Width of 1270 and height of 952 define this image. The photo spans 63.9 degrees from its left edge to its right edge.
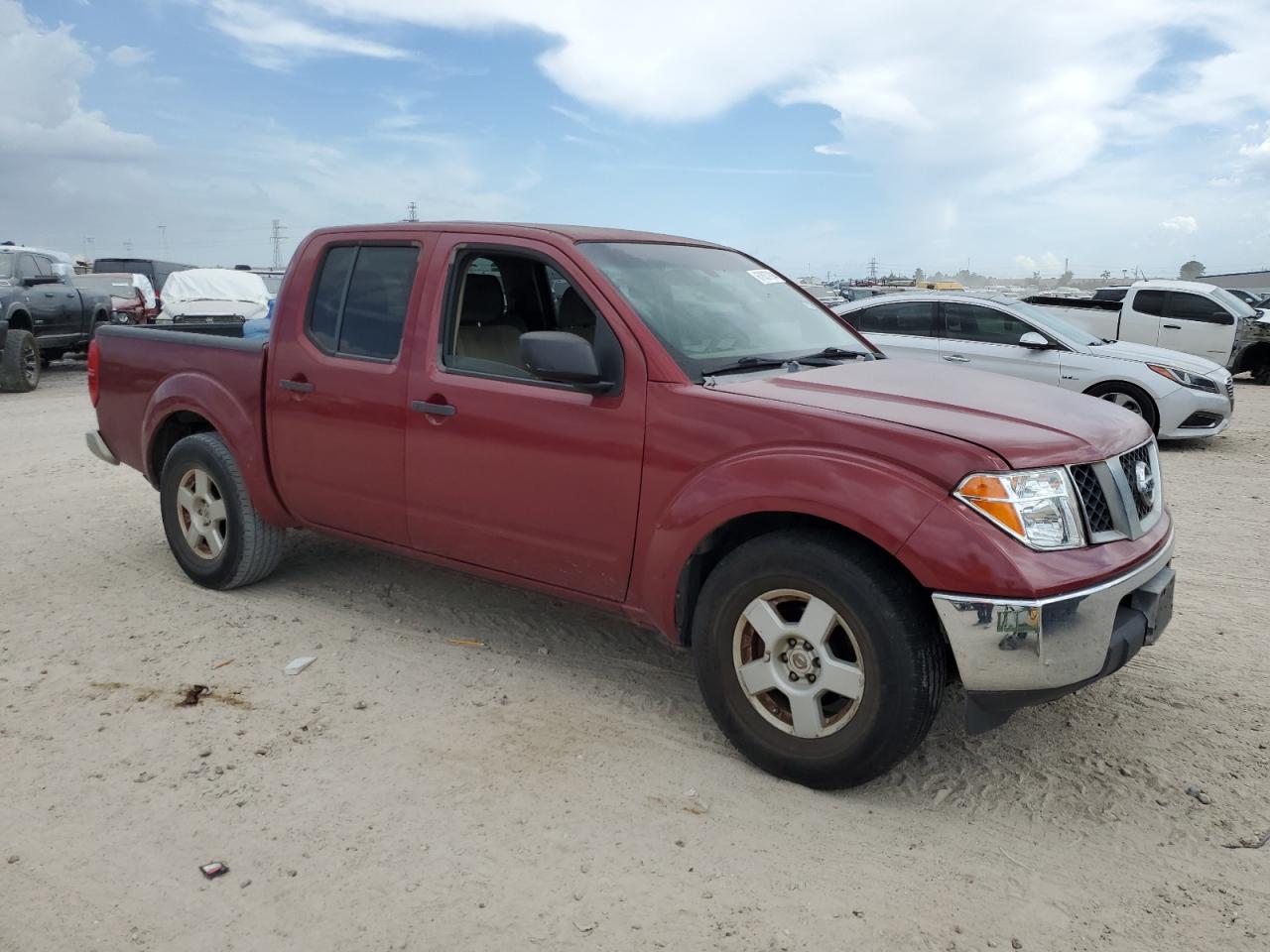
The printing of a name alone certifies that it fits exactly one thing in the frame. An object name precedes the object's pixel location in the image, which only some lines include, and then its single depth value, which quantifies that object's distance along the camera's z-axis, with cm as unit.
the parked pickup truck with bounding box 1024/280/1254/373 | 1592
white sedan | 1006
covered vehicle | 1692
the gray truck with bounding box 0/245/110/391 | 1380
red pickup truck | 296
